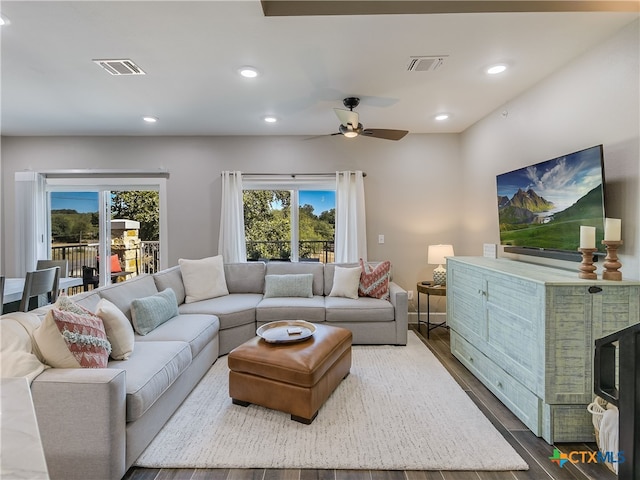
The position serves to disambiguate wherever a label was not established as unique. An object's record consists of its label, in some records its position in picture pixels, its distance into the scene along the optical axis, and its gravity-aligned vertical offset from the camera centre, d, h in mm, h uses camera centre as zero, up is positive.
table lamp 4012 -288
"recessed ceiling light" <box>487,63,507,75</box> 2520 +1375
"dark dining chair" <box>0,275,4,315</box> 2623 -435
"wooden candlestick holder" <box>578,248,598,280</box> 2002 -201
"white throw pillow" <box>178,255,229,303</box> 3676 -509
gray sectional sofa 1541 -844
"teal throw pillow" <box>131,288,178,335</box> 2611 -655
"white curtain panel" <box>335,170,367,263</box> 4352 +300
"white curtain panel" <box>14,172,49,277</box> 4340 +242
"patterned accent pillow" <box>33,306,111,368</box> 1661 -574
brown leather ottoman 2105 -978
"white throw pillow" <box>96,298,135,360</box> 2080 -636
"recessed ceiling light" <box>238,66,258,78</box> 2516 +1364
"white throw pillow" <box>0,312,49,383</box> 1526 -567
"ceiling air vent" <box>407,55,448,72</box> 2383 +1366
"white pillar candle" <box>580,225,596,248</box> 2014 -13
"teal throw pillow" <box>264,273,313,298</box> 3855 -614
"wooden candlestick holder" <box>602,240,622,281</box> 1931 -176
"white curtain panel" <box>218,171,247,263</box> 4378 +256
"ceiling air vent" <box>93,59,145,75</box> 2418 +1370
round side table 3736 -658
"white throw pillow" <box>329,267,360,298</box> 3820 -578
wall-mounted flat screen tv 2092 +253
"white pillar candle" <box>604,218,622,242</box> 1906 +36
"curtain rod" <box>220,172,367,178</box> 4441 +894
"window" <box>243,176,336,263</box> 4637 +210
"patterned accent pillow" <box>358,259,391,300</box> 3785 -562
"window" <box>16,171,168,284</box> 4355 +401
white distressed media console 1912 -675
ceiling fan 2925 +1068
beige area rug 1802 -1291
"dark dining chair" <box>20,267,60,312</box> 2682 -408
